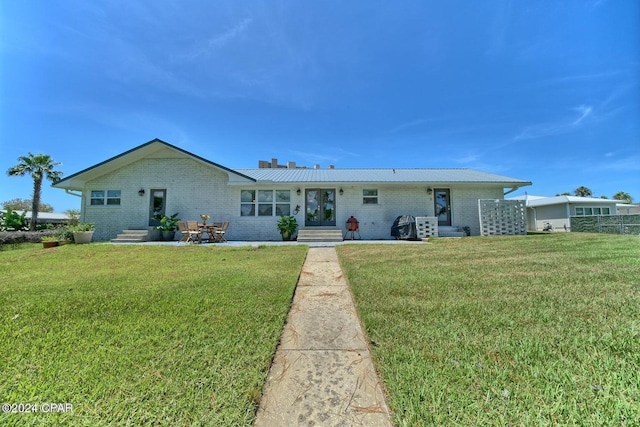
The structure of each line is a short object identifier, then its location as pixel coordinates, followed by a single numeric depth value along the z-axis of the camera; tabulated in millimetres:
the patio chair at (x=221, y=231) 11820
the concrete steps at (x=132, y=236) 12062
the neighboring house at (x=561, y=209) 21484
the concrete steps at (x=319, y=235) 12031
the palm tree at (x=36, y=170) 24197
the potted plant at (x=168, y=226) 12625
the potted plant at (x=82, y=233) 11125
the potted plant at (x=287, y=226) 12453
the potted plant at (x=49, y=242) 10445
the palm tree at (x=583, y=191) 47312
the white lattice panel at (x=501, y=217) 12422
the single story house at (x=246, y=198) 13359
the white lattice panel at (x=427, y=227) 12016
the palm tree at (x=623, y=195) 49353
